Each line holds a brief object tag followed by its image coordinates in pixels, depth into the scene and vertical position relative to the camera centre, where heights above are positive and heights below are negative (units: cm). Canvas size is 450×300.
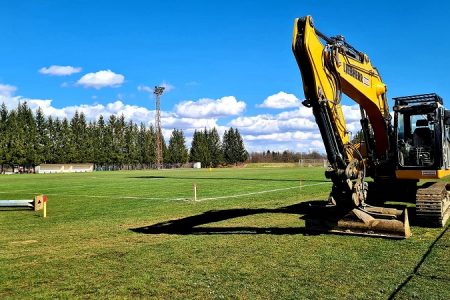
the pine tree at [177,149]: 13694 +499
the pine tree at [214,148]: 14488 +539
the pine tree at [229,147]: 14888 +577
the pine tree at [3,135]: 9356 +714
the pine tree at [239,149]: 15000 +502
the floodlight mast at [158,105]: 10450 +1402
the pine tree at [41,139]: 9975 +661
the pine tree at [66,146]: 10694 +513
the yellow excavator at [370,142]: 996 +53
